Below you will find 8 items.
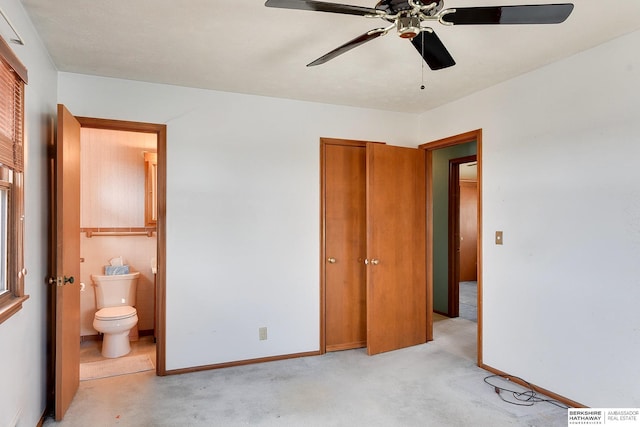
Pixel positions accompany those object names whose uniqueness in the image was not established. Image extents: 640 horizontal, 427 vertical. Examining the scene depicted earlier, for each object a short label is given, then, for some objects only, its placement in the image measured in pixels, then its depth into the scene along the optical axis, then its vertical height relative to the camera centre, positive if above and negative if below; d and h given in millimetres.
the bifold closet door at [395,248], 3578 -295
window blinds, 1672 +524
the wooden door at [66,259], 2365 -271
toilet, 3461 -890
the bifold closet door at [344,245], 3721 -267
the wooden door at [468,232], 7734 -285
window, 1722 +155
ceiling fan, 1493 +840
